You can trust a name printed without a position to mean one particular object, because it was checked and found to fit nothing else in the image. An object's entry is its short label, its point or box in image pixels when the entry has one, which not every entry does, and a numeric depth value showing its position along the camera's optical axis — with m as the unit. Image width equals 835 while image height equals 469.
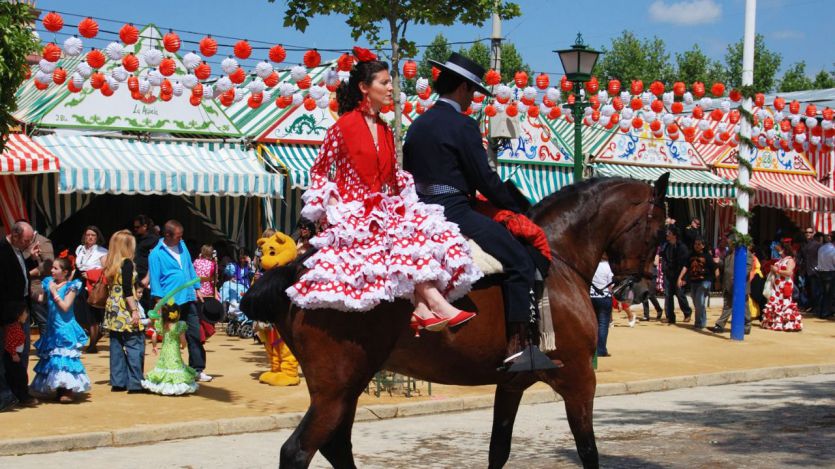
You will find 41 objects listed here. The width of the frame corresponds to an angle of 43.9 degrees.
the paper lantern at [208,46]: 16.20
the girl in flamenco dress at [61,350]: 11.09
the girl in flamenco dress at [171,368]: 11.79
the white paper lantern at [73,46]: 15.59
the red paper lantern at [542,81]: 20.16
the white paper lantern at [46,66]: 15.85
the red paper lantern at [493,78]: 18.52
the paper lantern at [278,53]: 16.17
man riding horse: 6.37
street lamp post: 14.85
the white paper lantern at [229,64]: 16.75
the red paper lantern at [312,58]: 16.39
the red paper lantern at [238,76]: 16.95
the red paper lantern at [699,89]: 20.62
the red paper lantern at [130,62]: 16.34
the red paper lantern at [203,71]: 17.03
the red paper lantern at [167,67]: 16.91
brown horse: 5.95
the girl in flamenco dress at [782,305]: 21.30
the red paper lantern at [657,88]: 20.81
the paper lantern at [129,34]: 15.76
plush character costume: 12.80
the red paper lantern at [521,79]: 19.92
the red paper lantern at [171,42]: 16.50
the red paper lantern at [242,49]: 16.05
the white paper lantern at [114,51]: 15.77
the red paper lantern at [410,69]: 18.16
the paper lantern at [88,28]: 14.84
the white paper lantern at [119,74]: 16.59
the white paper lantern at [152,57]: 17.12
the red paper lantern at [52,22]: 14.55
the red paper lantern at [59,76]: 16.44
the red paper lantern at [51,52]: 15.38
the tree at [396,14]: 13.16
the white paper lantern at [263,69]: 16.86
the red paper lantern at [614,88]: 21.16
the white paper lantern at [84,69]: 16.47
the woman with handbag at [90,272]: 15.89
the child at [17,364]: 10.45
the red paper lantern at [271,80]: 17.05
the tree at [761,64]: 78.00
